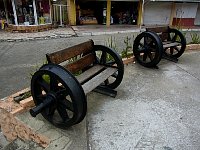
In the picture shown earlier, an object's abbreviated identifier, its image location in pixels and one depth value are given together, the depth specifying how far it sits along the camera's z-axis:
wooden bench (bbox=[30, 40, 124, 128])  2.57
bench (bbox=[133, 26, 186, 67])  4.96
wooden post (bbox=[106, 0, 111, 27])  12.94
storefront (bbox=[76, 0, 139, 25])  13.38
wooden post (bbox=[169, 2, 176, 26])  14.03
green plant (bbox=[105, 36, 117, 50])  8.43
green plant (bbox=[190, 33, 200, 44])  7.36
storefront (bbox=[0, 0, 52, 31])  11.16
